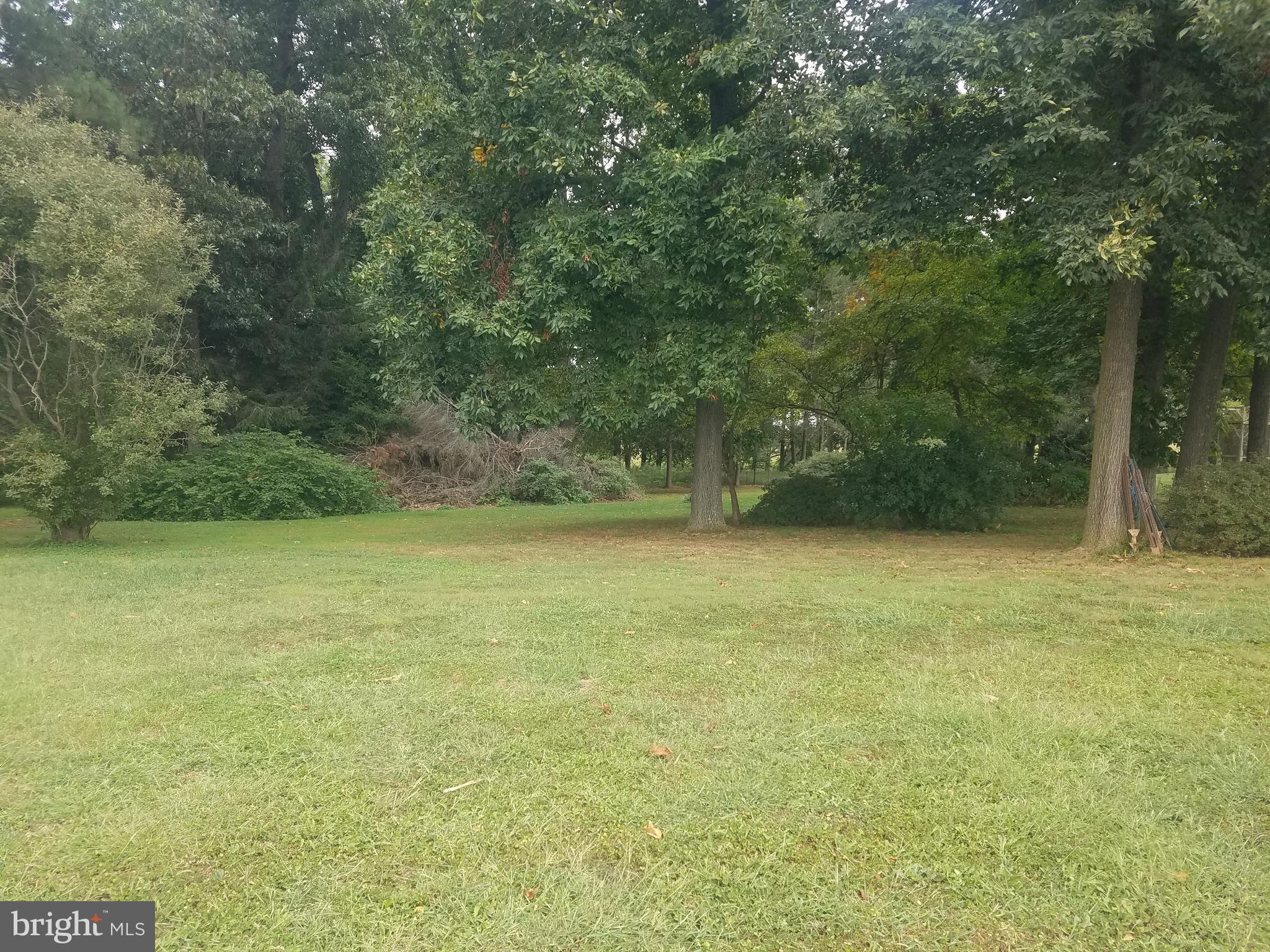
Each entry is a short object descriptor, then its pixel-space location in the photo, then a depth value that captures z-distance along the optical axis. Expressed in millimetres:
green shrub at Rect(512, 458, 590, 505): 26688
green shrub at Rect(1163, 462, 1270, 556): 10672
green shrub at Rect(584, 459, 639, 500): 28812
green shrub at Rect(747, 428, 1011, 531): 15141
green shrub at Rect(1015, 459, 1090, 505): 23156
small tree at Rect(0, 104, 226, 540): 11922
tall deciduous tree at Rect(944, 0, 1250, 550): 9273
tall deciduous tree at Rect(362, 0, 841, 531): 11812
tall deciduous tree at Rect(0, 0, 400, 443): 20141
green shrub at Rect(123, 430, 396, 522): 20516
